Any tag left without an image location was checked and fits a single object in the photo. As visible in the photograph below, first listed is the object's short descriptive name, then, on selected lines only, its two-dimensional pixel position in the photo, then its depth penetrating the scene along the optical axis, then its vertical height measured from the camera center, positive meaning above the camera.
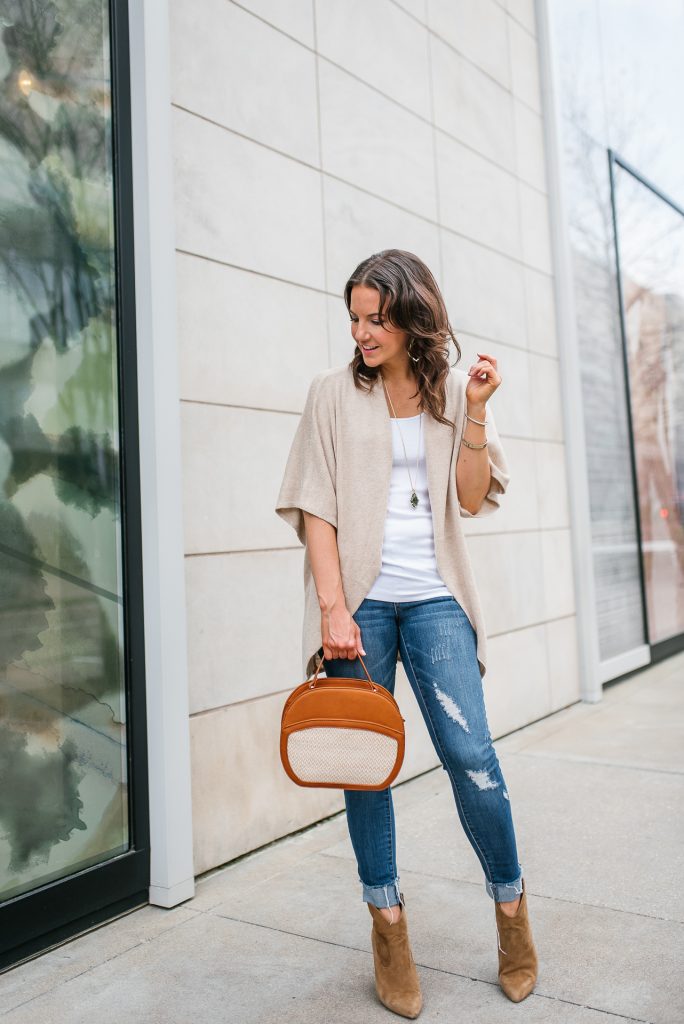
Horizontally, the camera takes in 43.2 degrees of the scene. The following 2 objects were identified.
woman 2.14 +0.01
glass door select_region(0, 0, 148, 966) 2.59 +0.25
